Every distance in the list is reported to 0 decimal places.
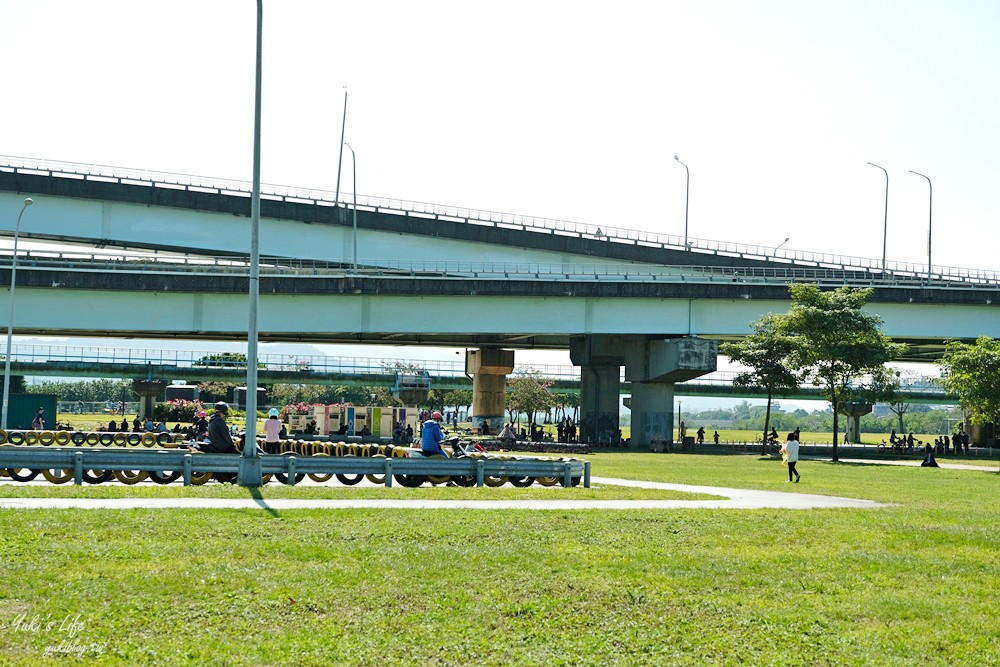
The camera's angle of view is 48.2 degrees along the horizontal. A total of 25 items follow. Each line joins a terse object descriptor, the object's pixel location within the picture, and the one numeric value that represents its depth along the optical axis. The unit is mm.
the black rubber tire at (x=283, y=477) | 23942
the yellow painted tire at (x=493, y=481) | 25266
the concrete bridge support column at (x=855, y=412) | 99150
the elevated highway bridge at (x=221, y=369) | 105438
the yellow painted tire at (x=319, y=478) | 24791
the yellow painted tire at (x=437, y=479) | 24766
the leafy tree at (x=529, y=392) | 113938
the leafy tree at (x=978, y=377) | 48344
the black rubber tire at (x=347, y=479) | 24897
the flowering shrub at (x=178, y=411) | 91625
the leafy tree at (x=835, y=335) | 53906
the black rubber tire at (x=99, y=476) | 22375
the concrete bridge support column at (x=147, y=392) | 99688
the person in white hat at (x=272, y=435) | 34094
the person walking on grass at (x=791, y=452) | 32750
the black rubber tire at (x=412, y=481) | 24734
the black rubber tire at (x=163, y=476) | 23188
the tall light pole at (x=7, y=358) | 49062
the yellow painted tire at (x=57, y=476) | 22016
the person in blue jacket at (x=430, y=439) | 25312
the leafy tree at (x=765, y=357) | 59406
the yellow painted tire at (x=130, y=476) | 22781
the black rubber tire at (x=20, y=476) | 22422
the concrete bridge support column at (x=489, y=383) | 81875
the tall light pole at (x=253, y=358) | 21797
